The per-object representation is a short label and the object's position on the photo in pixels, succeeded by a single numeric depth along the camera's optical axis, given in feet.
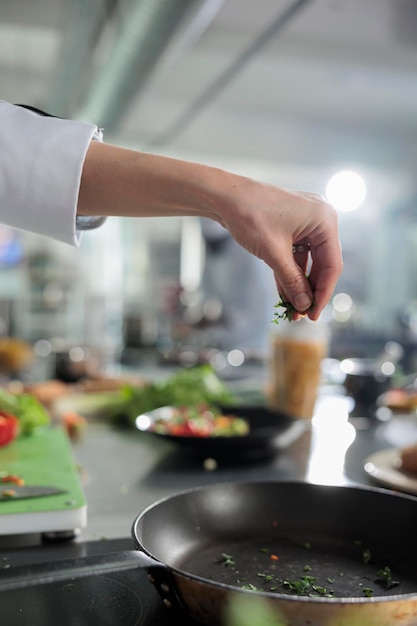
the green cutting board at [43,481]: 3.24
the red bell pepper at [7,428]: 4.49
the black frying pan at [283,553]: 2.00
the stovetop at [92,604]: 2.37
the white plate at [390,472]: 4.05
